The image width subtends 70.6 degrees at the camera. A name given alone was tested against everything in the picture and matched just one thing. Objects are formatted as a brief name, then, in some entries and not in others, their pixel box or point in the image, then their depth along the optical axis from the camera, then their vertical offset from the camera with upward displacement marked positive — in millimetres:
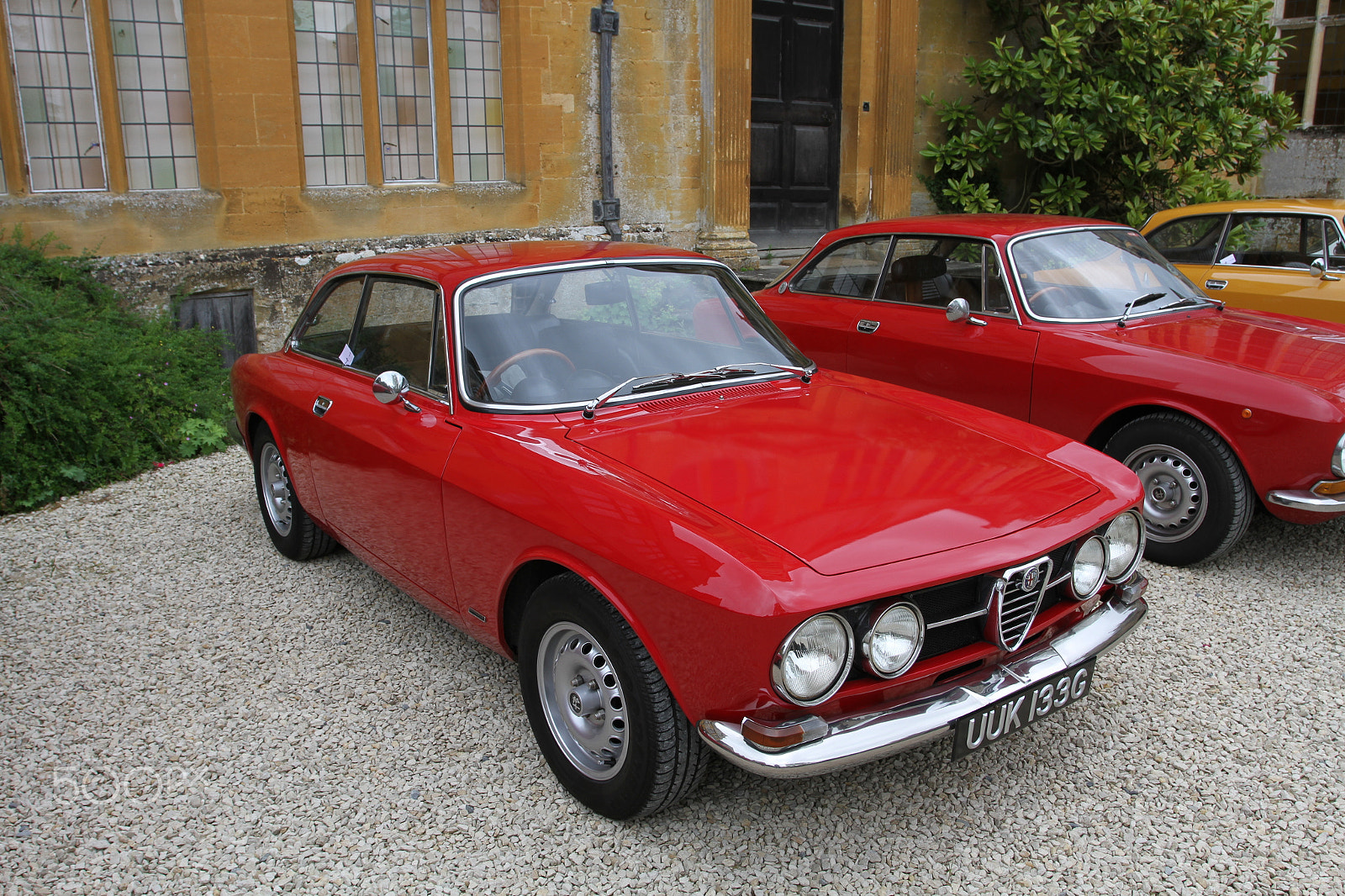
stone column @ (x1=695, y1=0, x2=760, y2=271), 10000 +657
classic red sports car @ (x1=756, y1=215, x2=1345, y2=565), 4230 -789
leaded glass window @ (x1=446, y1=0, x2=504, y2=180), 9109 +1007
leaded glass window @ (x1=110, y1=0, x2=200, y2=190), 7629 +820
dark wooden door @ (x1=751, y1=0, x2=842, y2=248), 11086 +882
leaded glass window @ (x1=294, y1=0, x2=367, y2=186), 8367 +908
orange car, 6871 -452
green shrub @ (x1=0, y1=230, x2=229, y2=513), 5652 -1203
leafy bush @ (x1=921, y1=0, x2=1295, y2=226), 10578 +955
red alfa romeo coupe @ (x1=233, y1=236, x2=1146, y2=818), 2346 -881
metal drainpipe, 9445 +792
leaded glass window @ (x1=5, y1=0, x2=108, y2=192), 7293 +787
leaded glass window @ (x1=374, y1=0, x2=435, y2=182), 8734 +969
